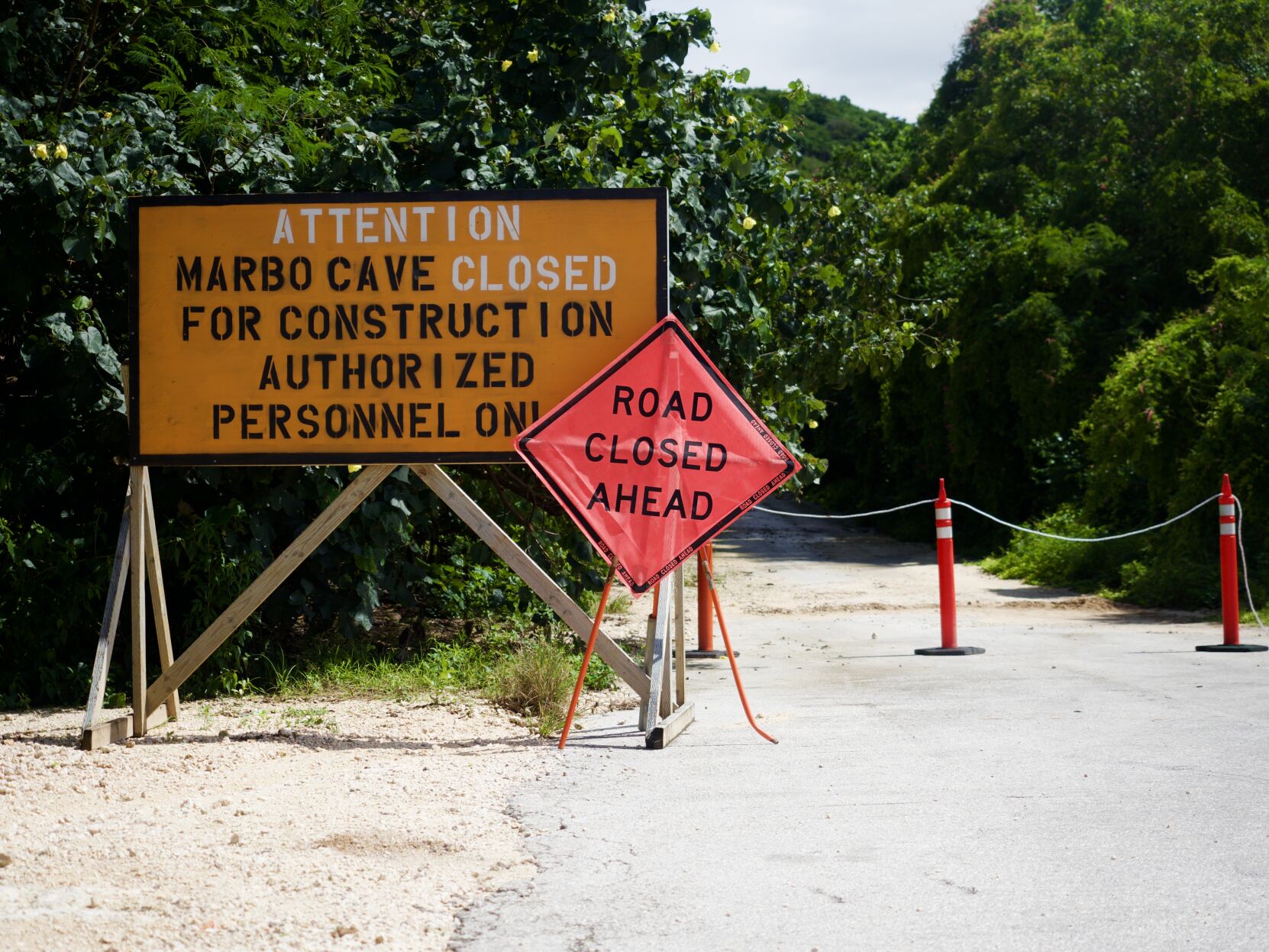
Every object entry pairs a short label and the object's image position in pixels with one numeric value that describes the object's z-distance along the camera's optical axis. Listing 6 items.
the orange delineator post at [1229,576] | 11.11
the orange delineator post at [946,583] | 11.06
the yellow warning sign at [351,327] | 7.39
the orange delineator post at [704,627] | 11.35
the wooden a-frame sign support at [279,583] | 7.33
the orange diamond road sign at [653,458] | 7.13
